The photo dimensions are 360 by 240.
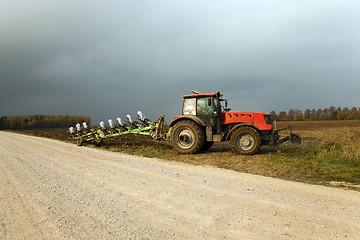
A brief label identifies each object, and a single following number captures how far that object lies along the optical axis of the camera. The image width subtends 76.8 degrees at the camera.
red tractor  9.54
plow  11.48
